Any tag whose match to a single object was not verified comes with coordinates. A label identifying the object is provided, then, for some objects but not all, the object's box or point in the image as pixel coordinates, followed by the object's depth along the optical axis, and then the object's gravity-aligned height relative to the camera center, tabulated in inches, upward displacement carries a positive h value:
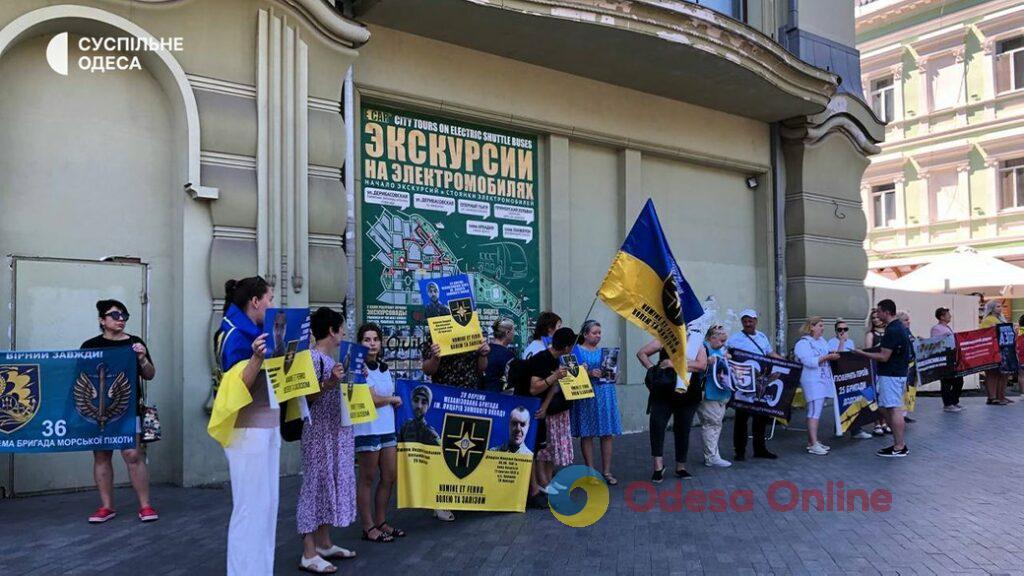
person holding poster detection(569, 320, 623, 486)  319.3 -33.3
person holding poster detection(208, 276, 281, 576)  180.5 -25.1
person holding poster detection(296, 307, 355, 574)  213.2 -37.1
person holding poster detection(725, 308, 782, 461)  383.2 -16.1
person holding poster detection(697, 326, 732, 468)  361.1 -33.7
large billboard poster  389.4 +51.7
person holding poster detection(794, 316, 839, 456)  405.6 -26.6
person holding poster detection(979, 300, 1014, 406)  610.7 -46.1
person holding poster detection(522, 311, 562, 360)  313.0 -2.9
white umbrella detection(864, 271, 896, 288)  748.0 +34.2
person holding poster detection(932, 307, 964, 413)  556.1 -46.9
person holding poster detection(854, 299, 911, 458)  383.2 -25.7
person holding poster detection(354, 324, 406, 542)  240.7 -36.3
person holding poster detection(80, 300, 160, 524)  265.0 -40.6
